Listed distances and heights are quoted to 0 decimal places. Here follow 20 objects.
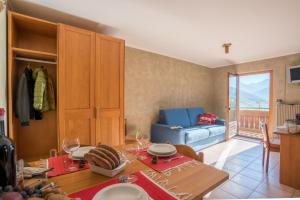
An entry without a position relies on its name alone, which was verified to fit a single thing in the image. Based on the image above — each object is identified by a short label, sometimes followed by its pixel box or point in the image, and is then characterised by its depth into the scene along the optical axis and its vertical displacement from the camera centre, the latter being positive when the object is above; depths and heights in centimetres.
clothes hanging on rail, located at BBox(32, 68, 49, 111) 210 +13
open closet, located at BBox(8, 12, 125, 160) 212 +23
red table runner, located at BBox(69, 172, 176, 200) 75 -46
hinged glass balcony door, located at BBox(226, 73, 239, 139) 465 -17
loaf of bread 94 -35
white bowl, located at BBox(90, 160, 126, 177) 94 -42
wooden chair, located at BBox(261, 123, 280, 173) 269 -77
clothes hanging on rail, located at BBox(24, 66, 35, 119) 212 +20
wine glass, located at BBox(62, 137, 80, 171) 117 -35
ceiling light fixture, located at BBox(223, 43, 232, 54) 346 +114
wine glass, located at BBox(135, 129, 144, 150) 140 -38
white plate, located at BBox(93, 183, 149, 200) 72 -43
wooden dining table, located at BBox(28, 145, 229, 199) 82 -45
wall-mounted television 374 +58
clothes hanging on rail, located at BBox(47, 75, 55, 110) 229 +7
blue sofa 343 -72
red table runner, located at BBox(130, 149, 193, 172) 105 -44
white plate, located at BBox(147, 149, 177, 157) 121 -42
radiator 386 -32
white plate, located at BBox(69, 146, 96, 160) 114 -40
